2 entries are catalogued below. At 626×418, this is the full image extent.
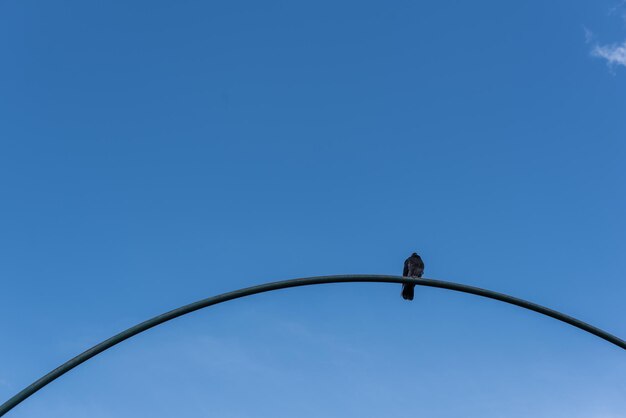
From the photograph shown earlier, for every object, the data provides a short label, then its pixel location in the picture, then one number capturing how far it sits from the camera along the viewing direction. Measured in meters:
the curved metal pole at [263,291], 6.60
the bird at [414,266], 15.45
